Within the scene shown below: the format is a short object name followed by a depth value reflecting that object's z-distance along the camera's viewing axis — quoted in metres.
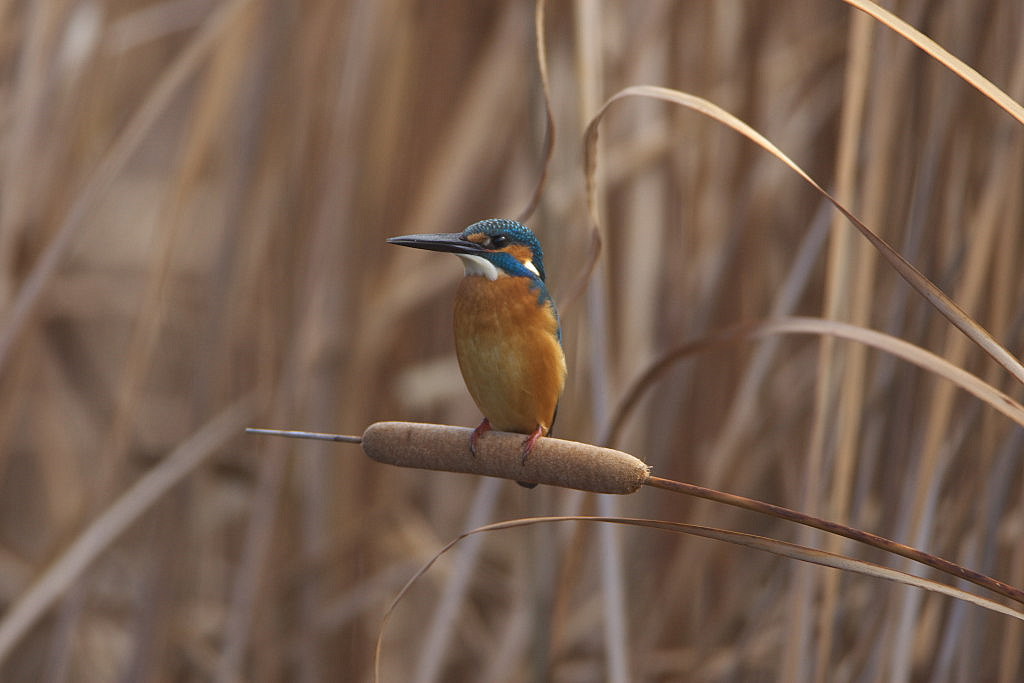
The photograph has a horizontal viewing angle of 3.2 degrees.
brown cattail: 7.21
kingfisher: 7.31
